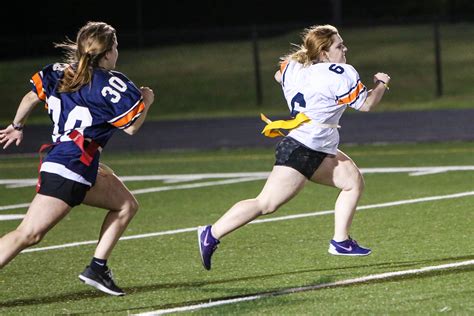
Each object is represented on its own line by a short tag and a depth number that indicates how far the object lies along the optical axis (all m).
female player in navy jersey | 14.40
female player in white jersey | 16.33
